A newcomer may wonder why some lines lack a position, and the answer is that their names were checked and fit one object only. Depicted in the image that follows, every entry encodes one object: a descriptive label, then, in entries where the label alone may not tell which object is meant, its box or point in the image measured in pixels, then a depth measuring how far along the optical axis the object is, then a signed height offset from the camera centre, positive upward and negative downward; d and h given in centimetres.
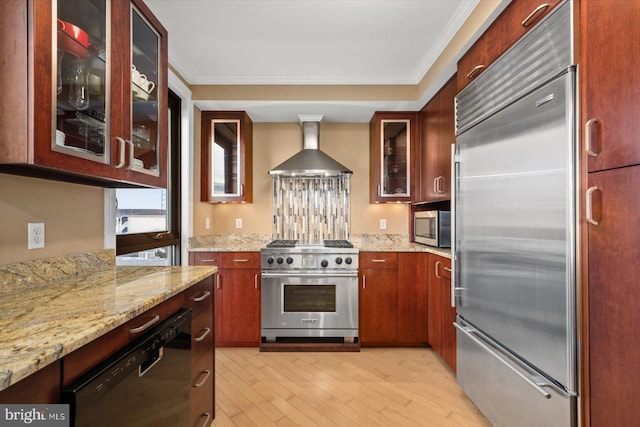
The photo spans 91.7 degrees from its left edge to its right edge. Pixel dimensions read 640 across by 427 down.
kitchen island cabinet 68 -30
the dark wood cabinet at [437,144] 245 +59
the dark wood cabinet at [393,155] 320 +61
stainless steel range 285 -73
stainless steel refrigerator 120 -10
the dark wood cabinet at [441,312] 233 -79
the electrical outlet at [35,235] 133 -9
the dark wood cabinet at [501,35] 139 +94
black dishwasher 81 -54
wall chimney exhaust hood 310 +55
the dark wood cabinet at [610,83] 96 +43
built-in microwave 268 -14
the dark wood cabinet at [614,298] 98 -29
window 214 -4
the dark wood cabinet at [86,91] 96 +47
